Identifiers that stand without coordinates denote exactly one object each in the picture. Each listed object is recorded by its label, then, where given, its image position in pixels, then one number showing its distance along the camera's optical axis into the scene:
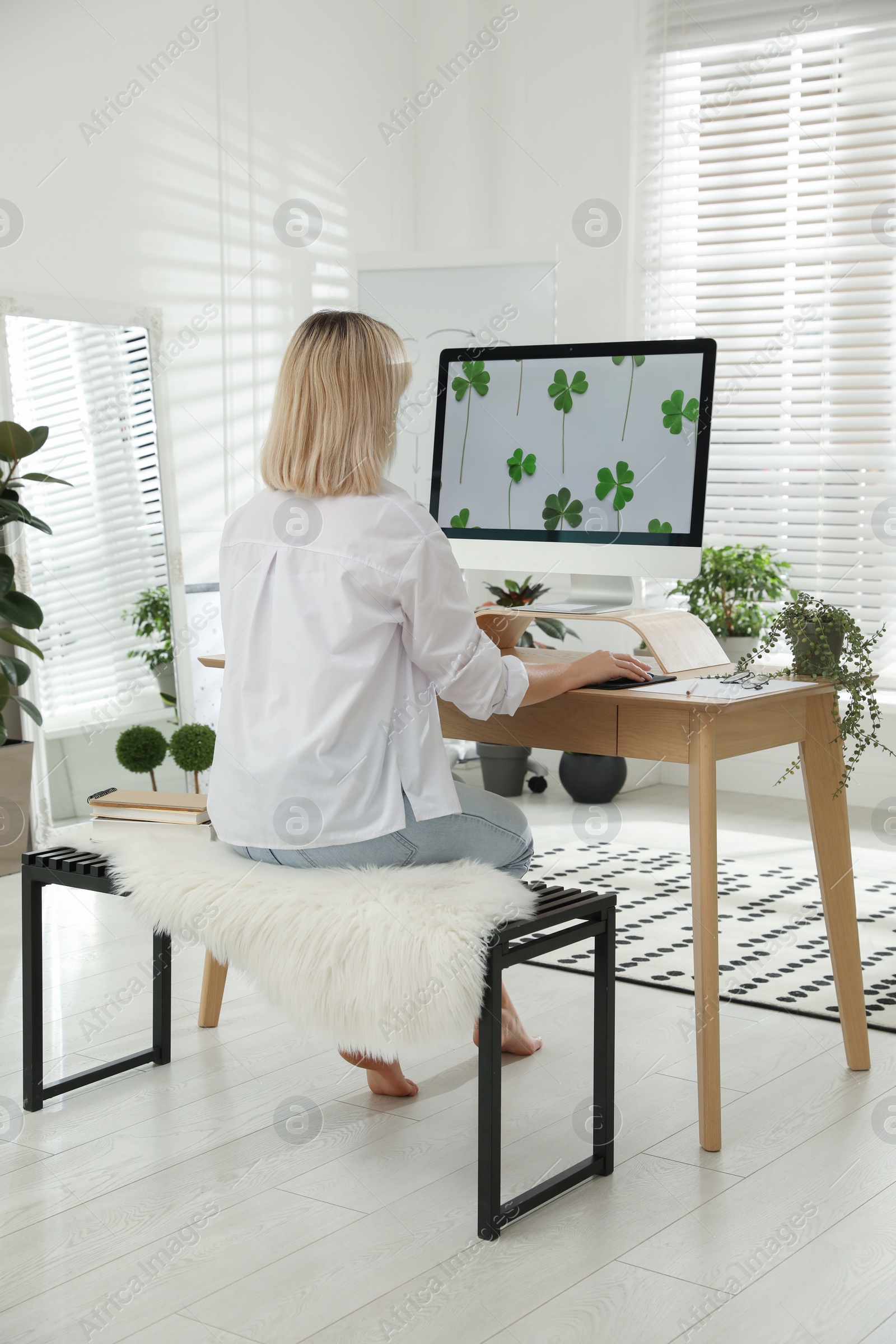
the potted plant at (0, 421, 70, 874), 3.51
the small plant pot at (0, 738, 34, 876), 3.82
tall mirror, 4.05
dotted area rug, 2.81
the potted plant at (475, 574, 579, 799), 4.81
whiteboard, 4.63
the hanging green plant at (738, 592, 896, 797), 2.27
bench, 1.73
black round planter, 4.71
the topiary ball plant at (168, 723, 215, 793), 4.01
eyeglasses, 2.18
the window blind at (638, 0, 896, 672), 4.62
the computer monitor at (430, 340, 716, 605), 2.41
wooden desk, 2.04
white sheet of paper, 2.09
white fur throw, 1.70
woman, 1.83
